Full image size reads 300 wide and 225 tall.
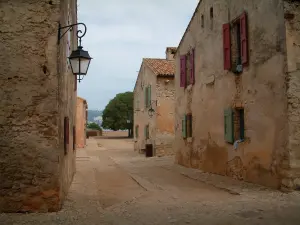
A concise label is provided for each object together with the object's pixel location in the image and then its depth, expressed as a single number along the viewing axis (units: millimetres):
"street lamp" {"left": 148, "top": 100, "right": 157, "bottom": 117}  20494
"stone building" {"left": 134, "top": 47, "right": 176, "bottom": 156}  20031
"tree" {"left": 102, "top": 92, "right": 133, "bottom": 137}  47344
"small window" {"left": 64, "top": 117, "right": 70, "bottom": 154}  6652
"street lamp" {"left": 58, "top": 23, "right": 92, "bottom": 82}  6165
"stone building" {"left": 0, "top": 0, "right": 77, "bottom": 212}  5355
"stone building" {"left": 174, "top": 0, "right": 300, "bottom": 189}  7301
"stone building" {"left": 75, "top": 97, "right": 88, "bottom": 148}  27572
